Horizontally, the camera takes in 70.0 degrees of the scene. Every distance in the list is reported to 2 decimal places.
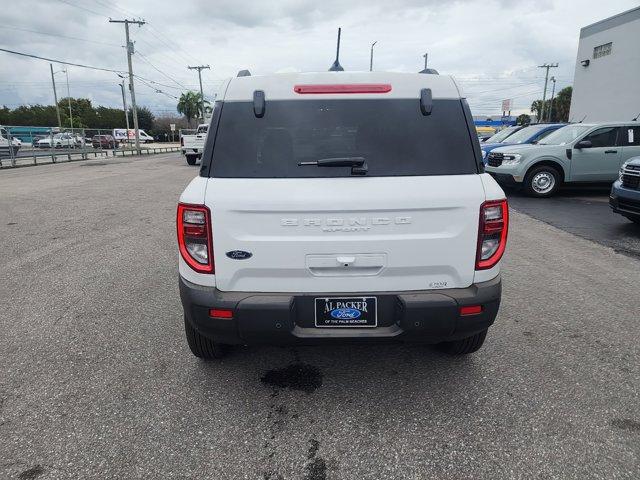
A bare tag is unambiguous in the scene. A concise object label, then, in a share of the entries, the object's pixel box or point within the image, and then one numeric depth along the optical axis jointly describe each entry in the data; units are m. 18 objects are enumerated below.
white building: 23.08
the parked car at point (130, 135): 53.91
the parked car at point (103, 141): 33.77
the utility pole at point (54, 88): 60.08
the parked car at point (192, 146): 24.84
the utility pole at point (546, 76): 66.04
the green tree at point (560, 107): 79.06
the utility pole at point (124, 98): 50.33
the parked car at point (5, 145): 22.84
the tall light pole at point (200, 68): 66.44
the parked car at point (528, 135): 12.68
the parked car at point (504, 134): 15.64
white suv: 2.54
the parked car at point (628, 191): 7.00
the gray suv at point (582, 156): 11.04
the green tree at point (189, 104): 97.36
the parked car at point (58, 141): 27.33
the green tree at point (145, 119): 89.44
